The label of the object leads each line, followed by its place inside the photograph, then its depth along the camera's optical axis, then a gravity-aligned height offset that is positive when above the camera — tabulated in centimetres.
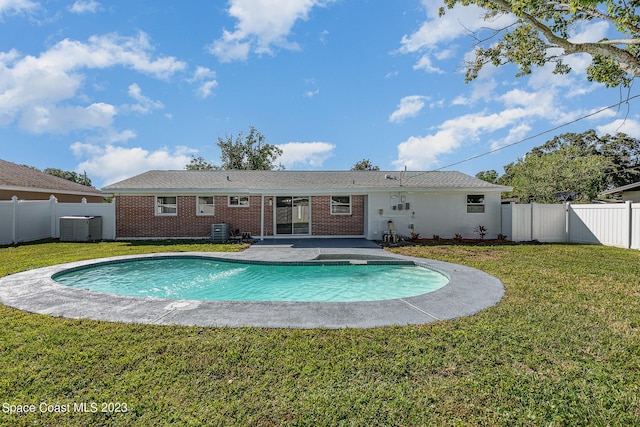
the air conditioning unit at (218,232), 1427 -93
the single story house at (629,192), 1848 +132
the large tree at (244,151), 3503 +725
